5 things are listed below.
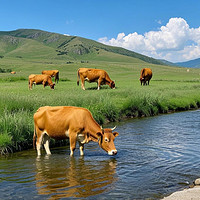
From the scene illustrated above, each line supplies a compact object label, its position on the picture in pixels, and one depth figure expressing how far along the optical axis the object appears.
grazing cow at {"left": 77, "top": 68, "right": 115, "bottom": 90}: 32.94
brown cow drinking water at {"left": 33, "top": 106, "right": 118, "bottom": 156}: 9.90
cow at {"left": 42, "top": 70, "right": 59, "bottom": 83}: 45.85
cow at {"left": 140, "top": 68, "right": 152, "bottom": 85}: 40.88
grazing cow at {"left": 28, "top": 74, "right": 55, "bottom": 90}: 33.87
